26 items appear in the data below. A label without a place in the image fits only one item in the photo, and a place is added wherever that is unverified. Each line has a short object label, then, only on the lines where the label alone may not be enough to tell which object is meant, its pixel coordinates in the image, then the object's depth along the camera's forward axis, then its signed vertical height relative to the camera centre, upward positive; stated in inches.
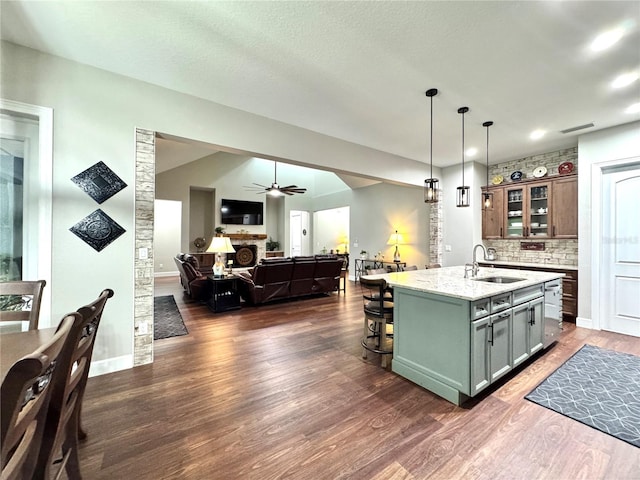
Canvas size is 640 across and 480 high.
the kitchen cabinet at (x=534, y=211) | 177.9 +23.5
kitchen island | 85.8 -31.7
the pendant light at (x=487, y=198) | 145.3 +24.3
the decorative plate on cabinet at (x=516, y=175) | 205.0 +51.9
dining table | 46.9 -21.4
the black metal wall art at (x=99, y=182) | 101.3 +22.8
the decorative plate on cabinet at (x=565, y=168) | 180.4 +51.2
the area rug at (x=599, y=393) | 78.9 -52.5
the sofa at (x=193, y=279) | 220.1 -31.4
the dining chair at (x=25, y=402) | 25.1 -18.0
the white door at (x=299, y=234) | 490.9 +14.2
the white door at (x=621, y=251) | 147.9 -4.6
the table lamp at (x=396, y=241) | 278.7 +1.0
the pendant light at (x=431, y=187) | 114.5 +25.8
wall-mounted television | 387.9 +43.7
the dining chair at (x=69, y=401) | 41.6 -28.3
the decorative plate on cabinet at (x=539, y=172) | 193.3 +51.9
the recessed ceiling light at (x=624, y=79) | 102.7 +64.9
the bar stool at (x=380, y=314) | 110.6 -32.2
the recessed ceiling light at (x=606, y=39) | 81.5 +64.5
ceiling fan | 305.2 +60.0
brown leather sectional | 208.4 -30.7
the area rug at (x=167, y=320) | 150.3 -51.6
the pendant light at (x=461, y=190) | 130.3 +26.1
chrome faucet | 126.7 -13.2
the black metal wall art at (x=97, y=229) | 101.2 +4.3
